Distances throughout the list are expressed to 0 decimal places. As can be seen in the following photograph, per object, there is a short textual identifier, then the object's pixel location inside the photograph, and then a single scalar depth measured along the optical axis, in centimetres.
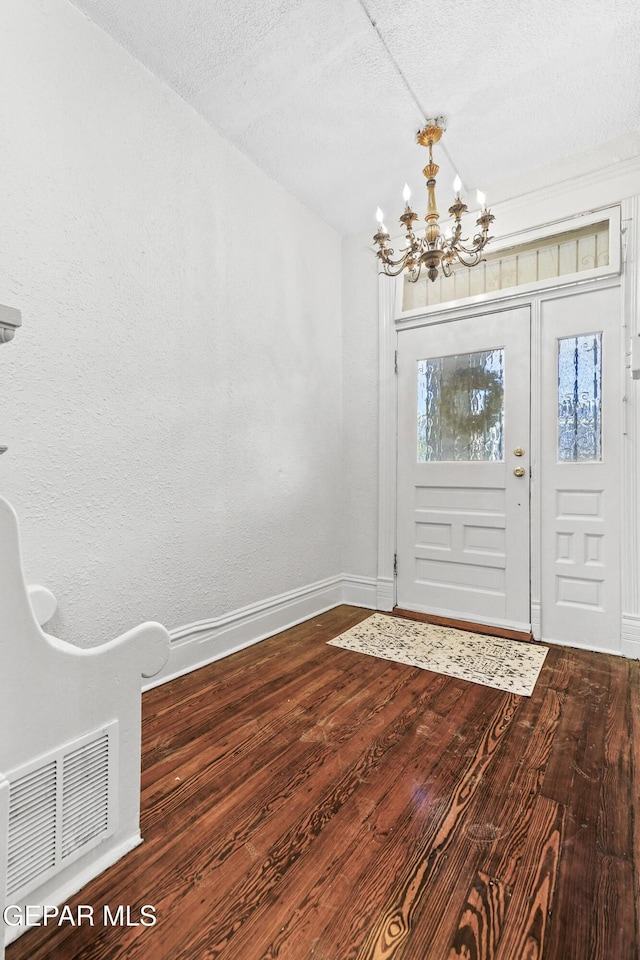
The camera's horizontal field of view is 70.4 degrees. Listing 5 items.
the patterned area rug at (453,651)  220
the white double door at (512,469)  259
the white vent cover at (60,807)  92
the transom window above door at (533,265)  262
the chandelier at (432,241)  190
